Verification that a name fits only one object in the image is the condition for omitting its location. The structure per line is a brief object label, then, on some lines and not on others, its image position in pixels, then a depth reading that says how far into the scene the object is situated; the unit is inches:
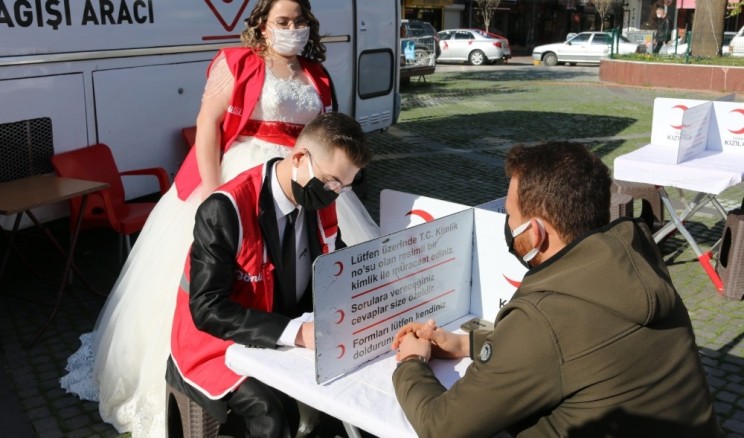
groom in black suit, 100.1
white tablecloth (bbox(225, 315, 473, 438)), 84.4
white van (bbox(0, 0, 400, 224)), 206.8
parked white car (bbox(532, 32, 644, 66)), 1151.0
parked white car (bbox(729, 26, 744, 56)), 1011.0
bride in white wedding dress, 150.0
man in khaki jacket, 68.8
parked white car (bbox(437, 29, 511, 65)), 1167.0
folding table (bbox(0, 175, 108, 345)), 186.7
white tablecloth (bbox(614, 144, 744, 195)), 216.1
